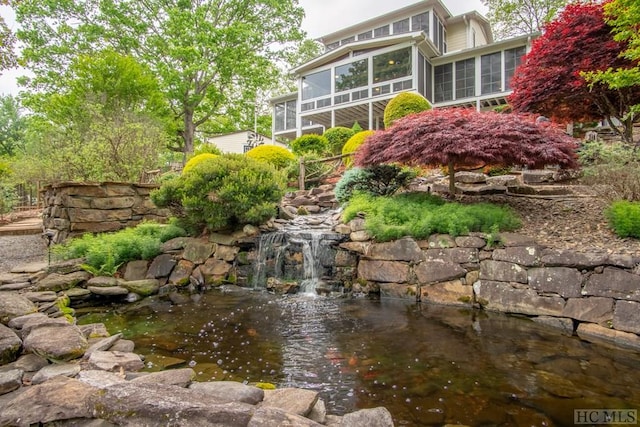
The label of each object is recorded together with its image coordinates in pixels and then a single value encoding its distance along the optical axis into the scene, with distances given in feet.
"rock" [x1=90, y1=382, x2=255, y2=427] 6.47
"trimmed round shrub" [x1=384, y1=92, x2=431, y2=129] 40.25
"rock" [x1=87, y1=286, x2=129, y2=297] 18.41
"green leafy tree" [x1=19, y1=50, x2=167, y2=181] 29.14
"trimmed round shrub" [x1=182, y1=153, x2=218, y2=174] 36.22
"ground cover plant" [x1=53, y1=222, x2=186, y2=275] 20.59
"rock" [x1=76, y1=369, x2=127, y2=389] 7.77
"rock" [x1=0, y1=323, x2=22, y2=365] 8.83
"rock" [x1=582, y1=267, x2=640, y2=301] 12.87
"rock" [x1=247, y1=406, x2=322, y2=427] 6.35
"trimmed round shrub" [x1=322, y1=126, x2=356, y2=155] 48.03
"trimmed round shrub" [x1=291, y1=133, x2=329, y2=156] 48.91
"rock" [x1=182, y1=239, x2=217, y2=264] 22.75
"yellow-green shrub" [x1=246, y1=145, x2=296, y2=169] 41.60
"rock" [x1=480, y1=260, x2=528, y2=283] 15.79
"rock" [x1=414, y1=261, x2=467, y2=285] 17.56
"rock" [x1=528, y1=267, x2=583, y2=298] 14.24
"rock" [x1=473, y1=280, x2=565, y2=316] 14.70
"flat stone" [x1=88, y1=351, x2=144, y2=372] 9.05
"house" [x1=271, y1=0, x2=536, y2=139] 52.54
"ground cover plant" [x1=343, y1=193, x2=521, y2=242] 18.16
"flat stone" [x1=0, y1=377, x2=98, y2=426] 6.60
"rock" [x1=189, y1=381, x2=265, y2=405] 7.67
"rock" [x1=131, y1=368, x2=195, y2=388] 8.03
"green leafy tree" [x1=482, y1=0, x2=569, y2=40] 64.39
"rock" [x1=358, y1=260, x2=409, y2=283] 18.92
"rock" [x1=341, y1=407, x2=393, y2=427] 6.87
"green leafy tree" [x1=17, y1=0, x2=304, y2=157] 57.11
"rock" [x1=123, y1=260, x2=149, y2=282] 21.38
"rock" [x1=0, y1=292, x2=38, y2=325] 10.83
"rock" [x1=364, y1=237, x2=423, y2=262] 18.83
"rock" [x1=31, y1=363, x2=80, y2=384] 8.11
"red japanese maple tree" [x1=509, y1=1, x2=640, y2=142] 21.49
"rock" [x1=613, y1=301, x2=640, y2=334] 12.48
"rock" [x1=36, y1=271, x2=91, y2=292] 17.61
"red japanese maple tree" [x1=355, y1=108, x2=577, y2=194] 18.29
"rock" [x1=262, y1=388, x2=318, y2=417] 7.29
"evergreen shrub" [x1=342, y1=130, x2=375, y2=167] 38.80
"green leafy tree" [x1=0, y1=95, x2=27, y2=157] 103.35
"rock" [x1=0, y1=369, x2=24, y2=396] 7.52
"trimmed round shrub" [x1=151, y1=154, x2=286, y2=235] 22.58
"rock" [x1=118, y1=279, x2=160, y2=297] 19.48
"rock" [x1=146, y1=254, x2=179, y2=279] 21.84
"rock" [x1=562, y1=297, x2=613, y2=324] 13.29
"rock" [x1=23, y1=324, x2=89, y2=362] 9.06
